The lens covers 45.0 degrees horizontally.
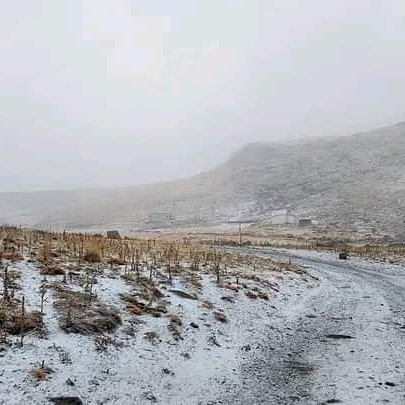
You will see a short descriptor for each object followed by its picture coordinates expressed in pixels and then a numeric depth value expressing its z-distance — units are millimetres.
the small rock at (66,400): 7375
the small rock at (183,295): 13641
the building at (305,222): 100362
